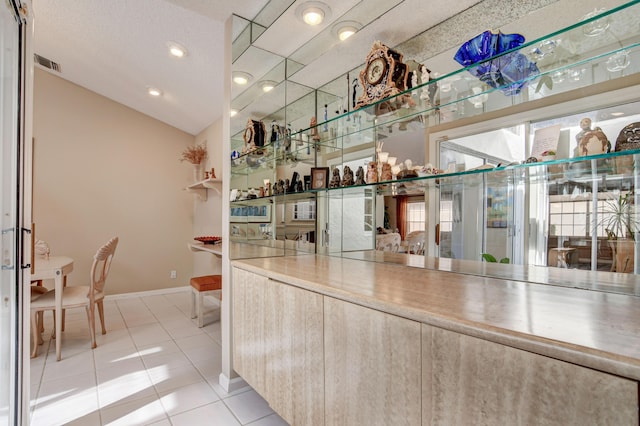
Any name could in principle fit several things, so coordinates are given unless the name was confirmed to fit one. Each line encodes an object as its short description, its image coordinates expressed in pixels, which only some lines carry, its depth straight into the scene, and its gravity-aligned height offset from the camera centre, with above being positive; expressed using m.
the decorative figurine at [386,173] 1.71 +0.22
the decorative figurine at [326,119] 2.19 +0.68
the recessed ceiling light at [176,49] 2.82 +1.50
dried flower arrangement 4.65 +0.87
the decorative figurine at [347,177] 2.00 +0.23
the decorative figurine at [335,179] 2.12 +0.23
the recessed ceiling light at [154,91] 3.90 +1.52
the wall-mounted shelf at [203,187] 3.94 +0.36
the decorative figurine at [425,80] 1.51 +0.66
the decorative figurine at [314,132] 2.27 +0.59
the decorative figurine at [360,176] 1.91 +0.23
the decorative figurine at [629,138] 0.96 +0.24
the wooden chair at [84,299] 2.72 -0.79
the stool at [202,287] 3.42 -0.81
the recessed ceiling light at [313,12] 1.88 +1.24
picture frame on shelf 2.24 +0.26
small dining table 2.65 -0.56
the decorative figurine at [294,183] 2.38 +0.23
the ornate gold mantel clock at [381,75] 1.62 +0.74
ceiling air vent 3.67 +1.81
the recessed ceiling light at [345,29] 1.87 +1.12
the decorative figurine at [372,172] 1.79 +0.24
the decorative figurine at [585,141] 1.04 +0.25
